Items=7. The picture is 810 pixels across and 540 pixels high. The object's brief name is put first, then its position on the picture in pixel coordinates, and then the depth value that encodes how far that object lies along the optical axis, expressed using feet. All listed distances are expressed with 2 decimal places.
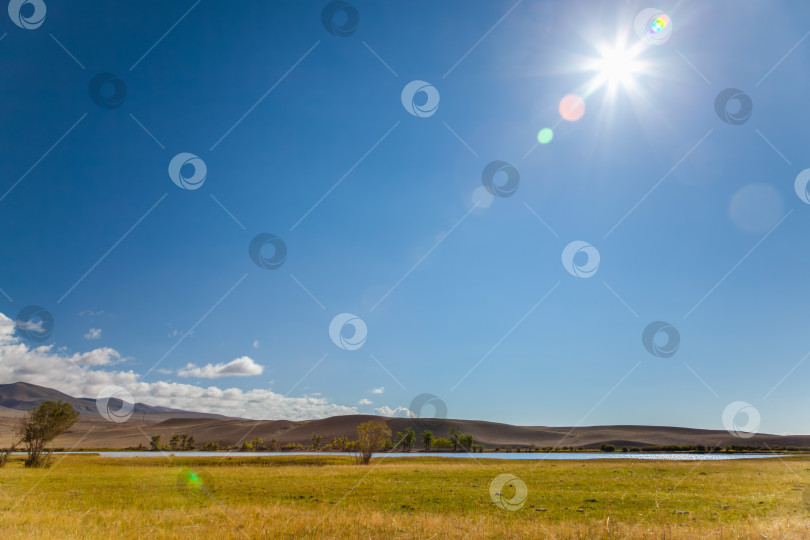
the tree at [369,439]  182.09
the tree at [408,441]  520.10
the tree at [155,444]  531.09
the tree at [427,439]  542.24
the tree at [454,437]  561.84
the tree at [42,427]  154.30
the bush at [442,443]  577.14
